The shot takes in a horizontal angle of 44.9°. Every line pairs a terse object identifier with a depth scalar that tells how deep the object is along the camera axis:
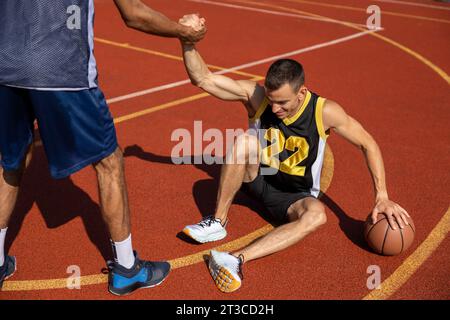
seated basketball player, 4.13
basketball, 4.16
